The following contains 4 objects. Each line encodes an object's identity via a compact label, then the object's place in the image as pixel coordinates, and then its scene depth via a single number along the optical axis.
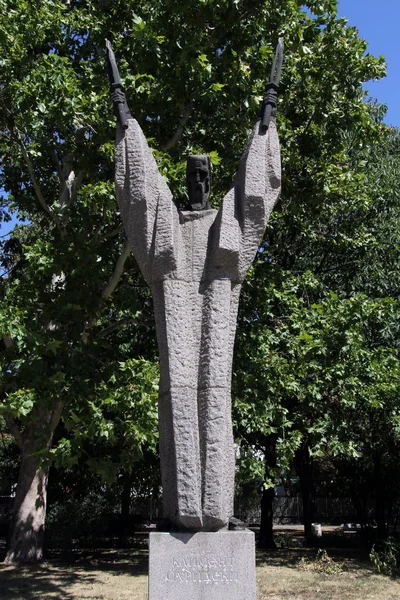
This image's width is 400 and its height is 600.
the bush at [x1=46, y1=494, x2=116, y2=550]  16.77
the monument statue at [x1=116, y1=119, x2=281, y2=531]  4.20
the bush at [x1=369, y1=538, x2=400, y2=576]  13.76
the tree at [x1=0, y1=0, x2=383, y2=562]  9.62
